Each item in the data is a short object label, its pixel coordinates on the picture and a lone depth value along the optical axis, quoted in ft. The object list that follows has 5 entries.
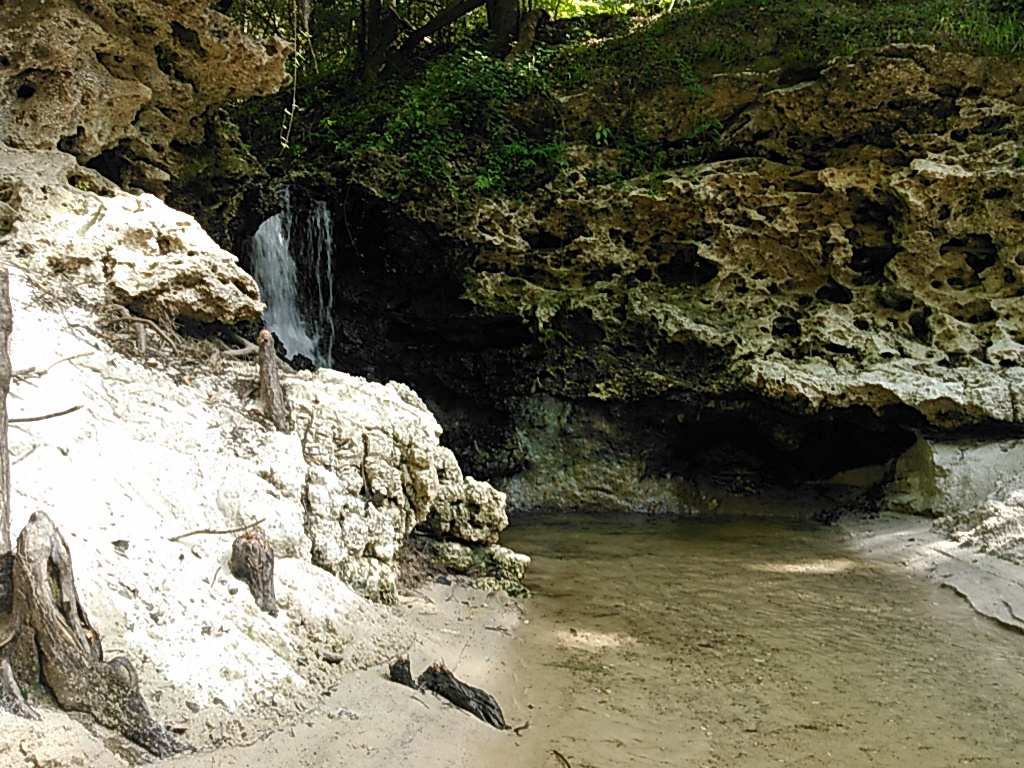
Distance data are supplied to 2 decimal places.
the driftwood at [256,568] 11.80
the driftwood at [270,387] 15.56
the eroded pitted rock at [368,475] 15.28
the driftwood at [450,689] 12.28
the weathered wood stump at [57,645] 8.32
